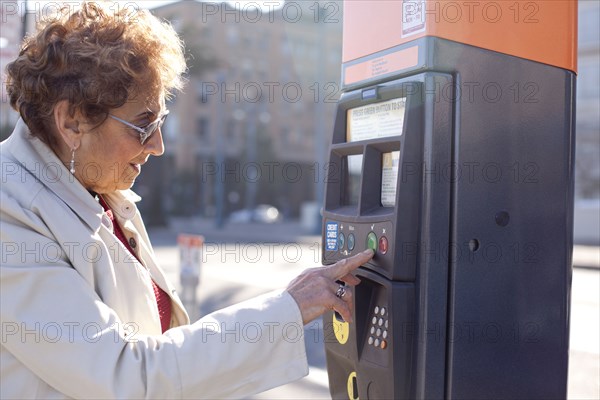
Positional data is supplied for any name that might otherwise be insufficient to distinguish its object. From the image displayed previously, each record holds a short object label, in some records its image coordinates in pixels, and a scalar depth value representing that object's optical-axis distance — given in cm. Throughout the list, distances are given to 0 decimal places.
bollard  736
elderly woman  151
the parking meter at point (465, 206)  206
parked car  4041
